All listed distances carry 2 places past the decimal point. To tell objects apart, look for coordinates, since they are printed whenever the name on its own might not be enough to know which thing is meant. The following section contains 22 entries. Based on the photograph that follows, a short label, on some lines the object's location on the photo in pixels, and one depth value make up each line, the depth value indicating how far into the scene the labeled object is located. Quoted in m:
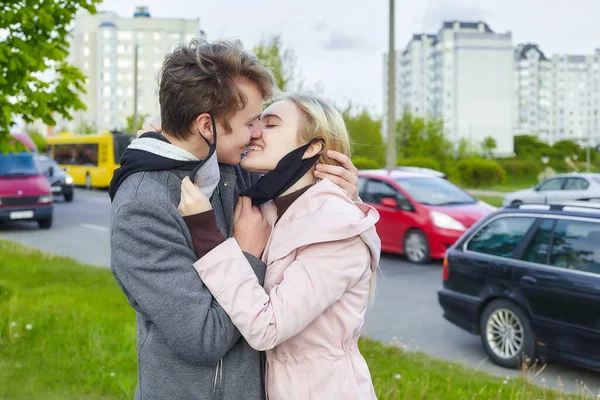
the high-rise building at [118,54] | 129.88
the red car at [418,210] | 12.61
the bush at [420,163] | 37.25
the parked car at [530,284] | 6.06
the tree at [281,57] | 27.69
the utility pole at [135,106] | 36.69
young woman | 2.03
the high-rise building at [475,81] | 114.00
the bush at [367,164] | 31.29
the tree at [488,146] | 75.88
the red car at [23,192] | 18.47
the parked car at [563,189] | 23.14
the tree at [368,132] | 37.78
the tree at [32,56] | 7.19
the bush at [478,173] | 40.72
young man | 1.96
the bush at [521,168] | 54.09
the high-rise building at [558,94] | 150.62
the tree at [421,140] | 44.25
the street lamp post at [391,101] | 20.34
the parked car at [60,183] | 28.15
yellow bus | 35.28
